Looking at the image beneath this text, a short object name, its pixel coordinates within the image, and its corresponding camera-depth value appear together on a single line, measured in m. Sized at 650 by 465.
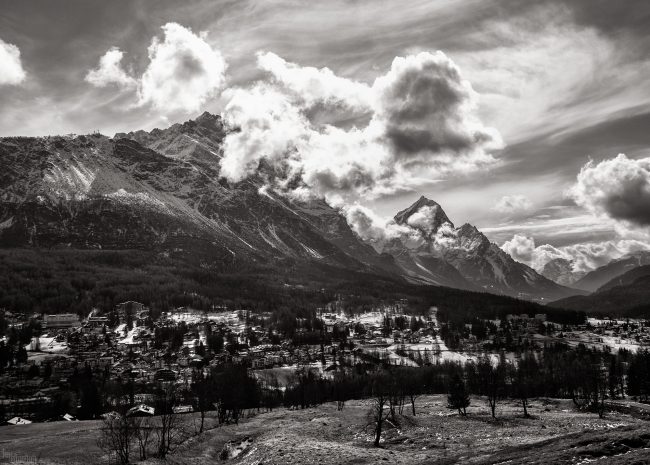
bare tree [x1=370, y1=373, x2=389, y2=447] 65.81
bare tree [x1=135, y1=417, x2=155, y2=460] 64.00
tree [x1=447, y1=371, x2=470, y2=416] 98.38
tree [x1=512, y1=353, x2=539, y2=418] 148.50
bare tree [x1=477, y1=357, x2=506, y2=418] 143.25
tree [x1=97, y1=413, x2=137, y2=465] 60.25
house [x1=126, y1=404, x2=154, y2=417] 107.68
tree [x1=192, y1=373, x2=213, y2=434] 116.41
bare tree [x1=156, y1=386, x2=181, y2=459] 65.11
